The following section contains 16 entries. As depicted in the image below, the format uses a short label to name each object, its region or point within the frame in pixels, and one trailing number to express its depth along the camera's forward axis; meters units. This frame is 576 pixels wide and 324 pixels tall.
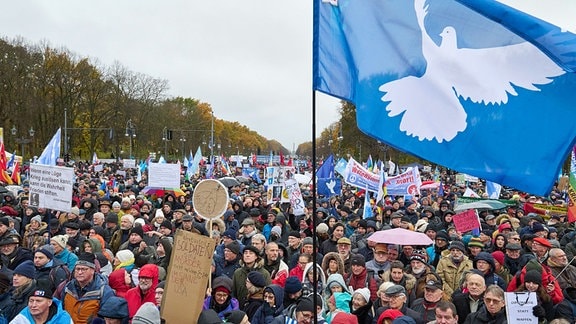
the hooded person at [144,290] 5.52
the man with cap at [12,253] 7.19
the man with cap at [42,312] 4.64
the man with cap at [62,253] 7.02
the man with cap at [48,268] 6.16
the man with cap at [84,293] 5.44
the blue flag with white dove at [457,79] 3.30
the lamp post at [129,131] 43.89
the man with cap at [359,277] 6.77
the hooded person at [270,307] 5.53
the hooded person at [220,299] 5.56
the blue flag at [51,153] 13.12
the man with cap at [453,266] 7.17
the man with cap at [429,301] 5.61
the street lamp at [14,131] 44.25
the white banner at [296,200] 13.12
